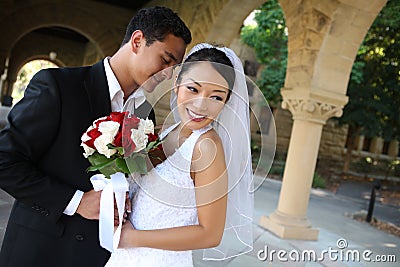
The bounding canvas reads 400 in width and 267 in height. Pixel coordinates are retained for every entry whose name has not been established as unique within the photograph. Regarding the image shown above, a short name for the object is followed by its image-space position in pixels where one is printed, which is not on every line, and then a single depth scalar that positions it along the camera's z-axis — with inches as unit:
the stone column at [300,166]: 187.8
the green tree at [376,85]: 446.9
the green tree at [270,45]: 462.9
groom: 51.1
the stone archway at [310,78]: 178.1
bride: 48.9
